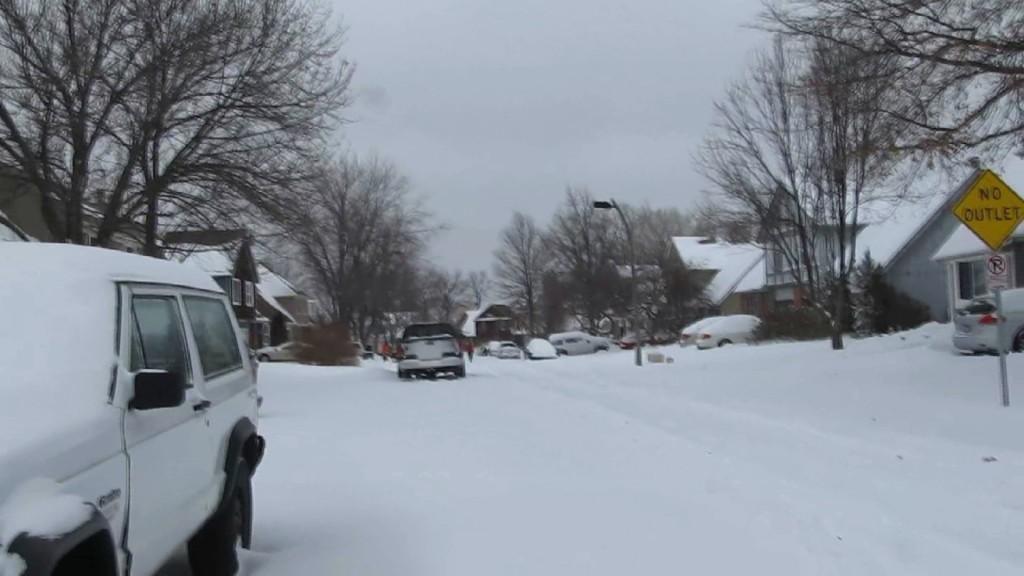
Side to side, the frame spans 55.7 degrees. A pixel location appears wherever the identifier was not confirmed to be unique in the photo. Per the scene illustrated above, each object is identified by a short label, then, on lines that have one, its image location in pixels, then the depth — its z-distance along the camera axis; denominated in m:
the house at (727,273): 55.06
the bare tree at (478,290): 124.84
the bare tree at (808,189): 21.25
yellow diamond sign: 11.73
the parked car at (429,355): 25.97
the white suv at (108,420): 2.99
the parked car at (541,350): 47.69
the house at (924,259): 34.75
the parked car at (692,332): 41.08
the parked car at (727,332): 39.06
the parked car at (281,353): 41.50
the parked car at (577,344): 52.53
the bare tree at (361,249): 54.00
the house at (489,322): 109.75
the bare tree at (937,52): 13.38
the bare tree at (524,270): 92.00
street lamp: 29.60
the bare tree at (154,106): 17.28
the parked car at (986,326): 17.25
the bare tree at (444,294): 94.44
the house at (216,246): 20.58
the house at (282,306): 75.62
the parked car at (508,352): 57.38
